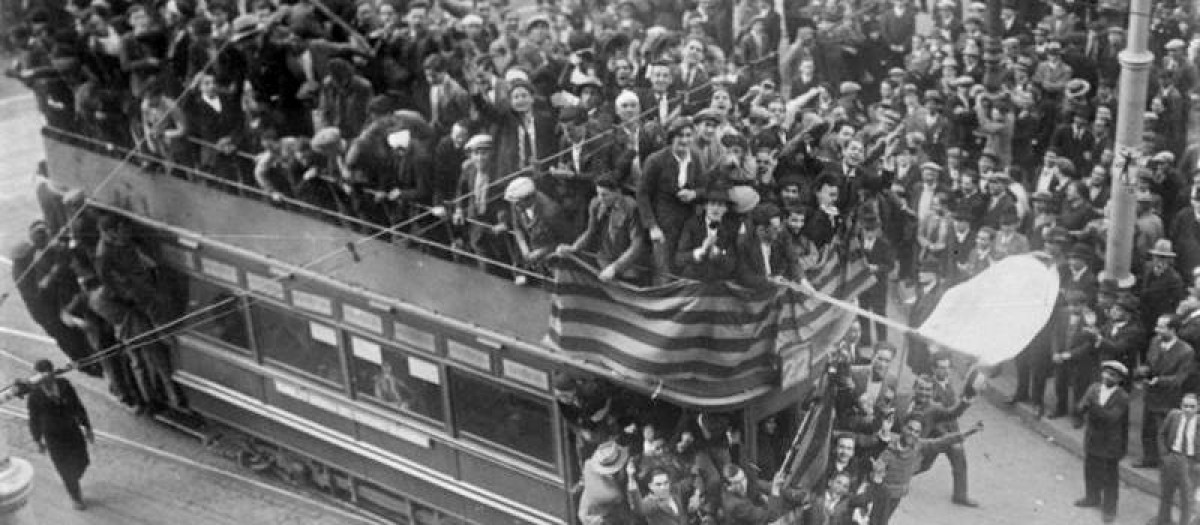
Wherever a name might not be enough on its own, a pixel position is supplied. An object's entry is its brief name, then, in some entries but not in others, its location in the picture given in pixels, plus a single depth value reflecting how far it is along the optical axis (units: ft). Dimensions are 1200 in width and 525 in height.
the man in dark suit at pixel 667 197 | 35.19
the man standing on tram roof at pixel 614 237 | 35.29
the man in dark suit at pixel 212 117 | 47.03
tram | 38.99
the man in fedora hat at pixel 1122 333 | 42.39
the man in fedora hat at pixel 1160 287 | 44.32
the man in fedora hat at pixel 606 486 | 36.94
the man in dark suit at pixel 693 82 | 47.78
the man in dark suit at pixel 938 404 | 40.37
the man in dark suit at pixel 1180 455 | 39.42
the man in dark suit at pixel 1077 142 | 51.42
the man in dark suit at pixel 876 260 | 46.11
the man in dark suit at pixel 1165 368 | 40.88
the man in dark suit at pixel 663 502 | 36.14
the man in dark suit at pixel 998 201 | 46.47
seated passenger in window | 42.50
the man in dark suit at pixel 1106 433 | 40.78
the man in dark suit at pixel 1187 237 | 46.37
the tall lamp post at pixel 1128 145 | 43.86
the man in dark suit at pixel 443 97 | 44.86
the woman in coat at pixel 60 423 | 46.55
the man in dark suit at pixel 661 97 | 44.32
